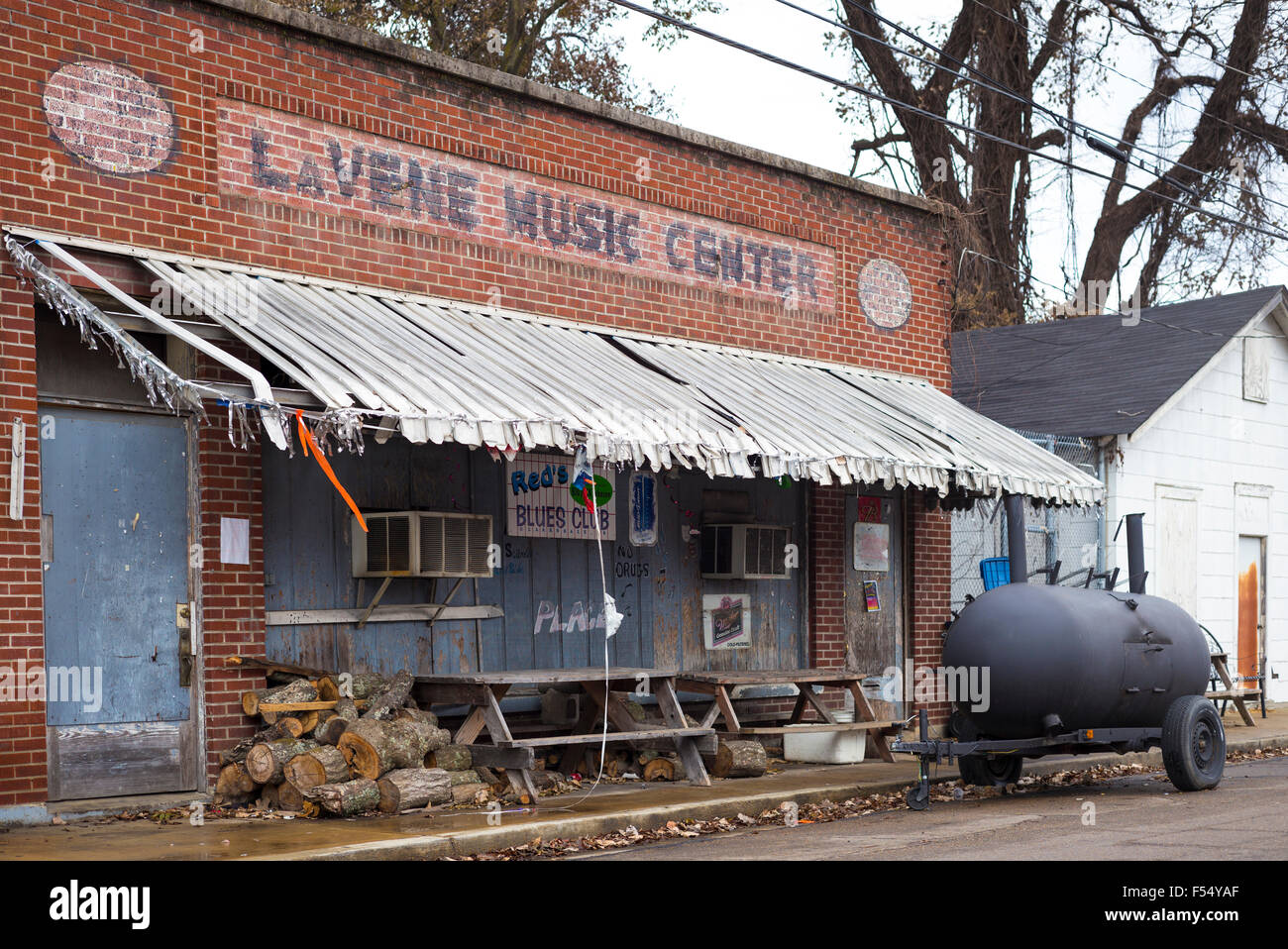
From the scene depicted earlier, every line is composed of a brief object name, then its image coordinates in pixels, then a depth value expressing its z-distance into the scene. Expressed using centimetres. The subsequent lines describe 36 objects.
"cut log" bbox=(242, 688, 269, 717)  1026
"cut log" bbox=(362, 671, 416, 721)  1030
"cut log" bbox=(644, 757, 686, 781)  1192
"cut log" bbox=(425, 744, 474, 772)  1041
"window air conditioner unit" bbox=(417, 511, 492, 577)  1101
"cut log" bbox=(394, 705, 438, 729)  1042
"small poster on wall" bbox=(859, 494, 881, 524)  1553
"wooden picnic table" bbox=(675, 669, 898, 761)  1238
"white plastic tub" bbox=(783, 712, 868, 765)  1363
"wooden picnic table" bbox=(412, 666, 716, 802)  1045
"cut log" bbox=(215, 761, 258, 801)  988
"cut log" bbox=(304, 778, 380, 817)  948
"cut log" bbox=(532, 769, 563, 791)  1090
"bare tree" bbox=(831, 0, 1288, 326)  3225
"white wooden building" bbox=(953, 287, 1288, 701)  1972
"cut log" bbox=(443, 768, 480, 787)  1027
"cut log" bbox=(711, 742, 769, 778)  1210
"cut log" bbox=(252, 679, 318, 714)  1021
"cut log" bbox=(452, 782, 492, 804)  1020
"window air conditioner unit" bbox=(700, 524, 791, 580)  1366
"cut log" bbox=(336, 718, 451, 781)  976
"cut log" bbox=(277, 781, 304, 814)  973
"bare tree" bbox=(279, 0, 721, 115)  2697
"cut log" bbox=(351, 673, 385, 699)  1059
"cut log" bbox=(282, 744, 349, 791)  963
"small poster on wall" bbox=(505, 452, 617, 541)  1224
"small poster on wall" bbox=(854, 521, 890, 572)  1542
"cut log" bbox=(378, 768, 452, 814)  971
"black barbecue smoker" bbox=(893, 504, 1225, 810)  1109
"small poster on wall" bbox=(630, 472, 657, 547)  1320
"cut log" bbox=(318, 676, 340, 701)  1041
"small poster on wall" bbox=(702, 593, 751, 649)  1386
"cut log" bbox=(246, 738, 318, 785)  973
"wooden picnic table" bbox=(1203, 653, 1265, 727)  1712
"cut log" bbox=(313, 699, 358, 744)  991
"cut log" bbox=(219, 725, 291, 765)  1009
